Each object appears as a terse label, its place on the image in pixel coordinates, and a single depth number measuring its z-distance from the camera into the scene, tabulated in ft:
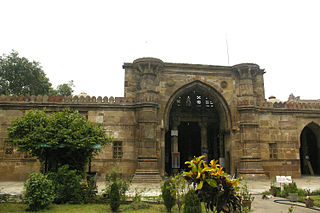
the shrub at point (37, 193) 24.90
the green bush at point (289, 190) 32.63
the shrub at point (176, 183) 21.29
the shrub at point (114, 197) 25.08
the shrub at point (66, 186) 28.78
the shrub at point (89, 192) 29.30
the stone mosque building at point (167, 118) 50.98
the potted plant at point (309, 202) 26.89
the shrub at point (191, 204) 19.40
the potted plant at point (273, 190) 34.24
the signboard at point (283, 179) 32.99
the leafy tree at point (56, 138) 30.50
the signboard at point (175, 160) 58.39
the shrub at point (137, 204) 26.58
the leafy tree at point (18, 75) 80.07
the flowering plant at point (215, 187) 12.74
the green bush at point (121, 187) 28.09
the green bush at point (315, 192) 35.21
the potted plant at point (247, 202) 24.57
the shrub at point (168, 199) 24.88
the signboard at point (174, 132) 62.13
